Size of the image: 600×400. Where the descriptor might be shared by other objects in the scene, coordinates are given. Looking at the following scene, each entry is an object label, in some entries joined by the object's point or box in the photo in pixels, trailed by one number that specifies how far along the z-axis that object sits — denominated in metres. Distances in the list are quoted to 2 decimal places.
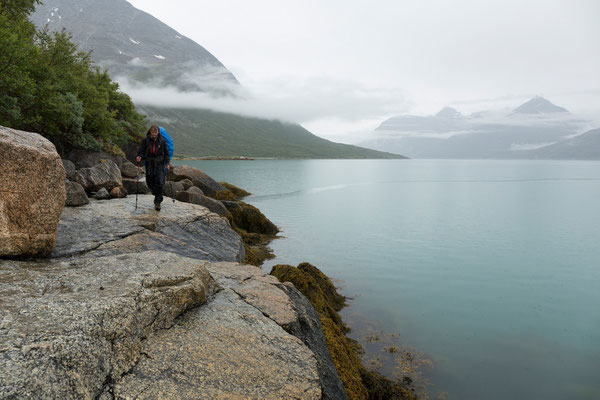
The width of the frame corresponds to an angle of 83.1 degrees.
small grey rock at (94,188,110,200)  15.12
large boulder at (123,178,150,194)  17.87
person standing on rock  13.52
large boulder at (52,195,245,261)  9.19
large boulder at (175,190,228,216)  21.78
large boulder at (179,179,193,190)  32.01
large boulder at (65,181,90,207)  12.12
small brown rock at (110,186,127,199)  15.62
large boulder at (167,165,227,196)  36.41
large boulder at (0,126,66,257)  6.69
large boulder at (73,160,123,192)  15.60
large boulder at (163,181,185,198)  23.44
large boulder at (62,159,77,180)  20.78
